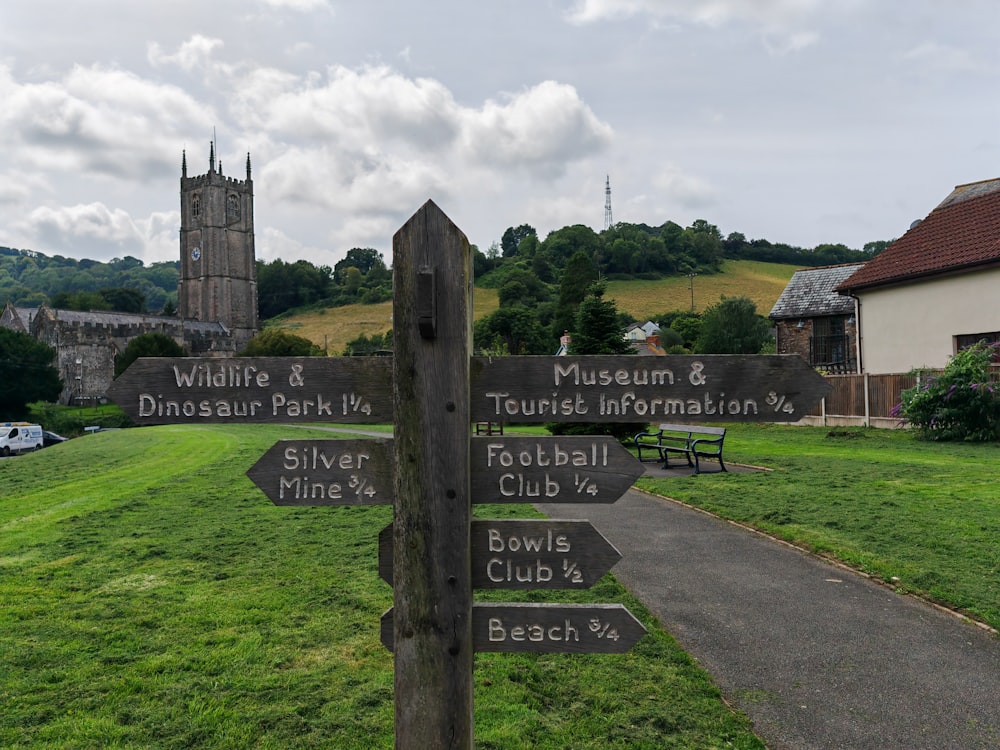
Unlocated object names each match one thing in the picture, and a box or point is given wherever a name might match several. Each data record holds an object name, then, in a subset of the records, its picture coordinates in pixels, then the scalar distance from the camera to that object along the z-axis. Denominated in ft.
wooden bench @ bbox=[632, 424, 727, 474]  47.37
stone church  355.15
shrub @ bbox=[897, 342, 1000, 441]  64.44
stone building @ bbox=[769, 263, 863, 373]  122.83
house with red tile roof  80.94
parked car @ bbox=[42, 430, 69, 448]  151.69
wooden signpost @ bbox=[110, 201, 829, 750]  9.08
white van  132.87
